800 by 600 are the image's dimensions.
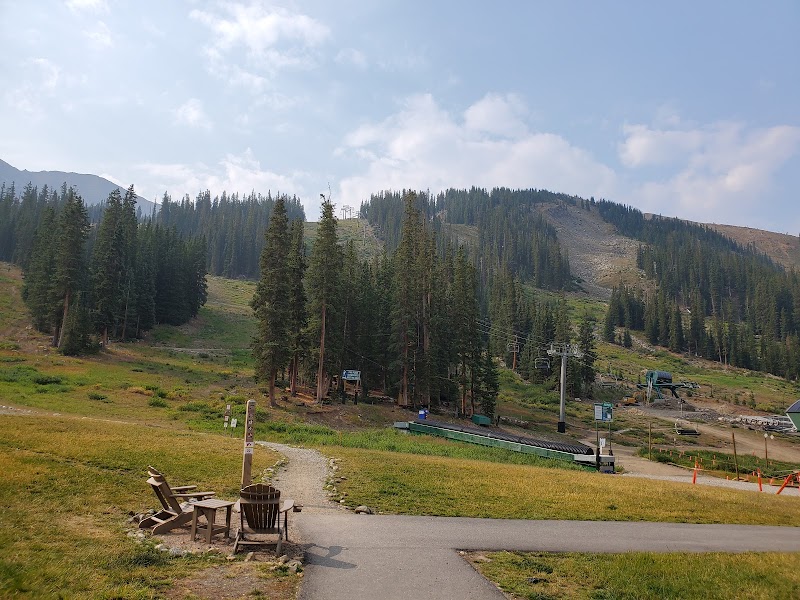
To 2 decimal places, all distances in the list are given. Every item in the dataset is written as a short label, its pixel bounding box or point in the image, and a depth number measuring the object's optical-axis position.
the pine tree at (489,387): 60.03
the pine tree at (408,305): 55.09
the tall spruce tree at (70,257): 58.22
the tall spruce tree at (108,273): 66.12
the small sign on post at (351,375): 49.50
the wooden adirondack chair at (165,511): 10.38
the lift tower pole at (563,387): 58.78
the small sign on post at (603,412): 43.78
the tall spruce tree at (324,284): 49.44
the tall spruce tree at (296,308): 49.78
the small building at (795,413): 44.19
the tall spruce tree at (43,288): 60.88
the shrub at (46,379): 40.22
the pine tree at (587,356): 95.31
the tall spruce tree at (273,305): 43.81
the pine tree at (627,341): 147.88
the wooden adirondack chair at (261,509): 9.85
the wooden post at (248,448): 11.83
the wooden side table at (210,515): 9.96
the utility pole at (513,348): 108.61
